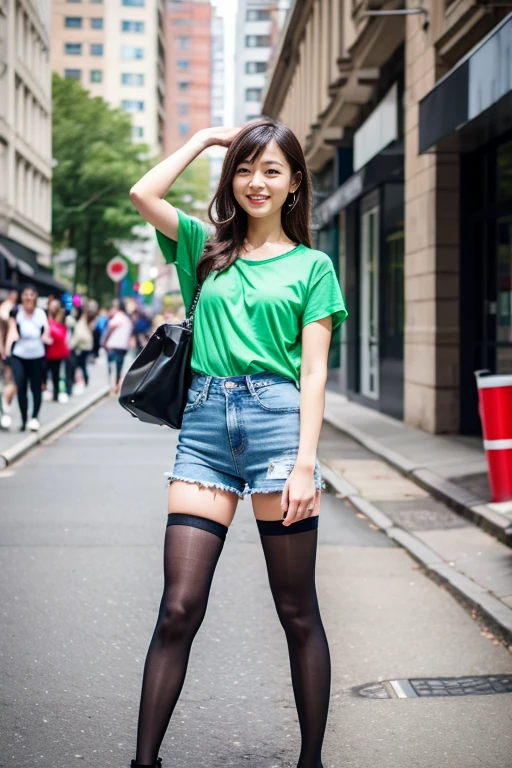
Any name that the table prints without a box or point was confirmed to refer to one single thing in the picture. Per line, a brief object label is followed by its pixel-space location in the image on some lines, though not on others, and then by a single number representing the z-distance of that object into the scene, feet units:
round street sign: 112.74
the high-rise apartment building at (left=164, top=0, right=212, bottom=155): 530.27
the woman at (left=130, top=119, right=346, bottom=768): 10.73
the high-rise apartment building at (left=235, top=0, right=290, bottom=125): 388.57
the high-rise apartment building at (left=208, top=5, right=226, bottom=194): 560.86
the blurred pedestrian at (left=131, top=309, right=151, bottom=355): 108.88
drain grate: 15.40
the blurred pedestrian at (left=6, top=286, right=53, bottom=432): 49.26
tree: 196.54
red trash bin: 28.43
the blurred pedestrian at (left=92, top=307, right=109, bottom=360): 95.91
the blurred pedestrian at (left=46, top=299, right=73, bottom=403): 64.34
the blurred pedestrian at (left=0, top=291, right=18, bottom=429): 50.44
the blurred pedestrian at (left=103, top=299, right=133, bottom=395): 77.05
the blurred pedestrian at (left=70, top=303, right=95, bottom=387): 79.36
